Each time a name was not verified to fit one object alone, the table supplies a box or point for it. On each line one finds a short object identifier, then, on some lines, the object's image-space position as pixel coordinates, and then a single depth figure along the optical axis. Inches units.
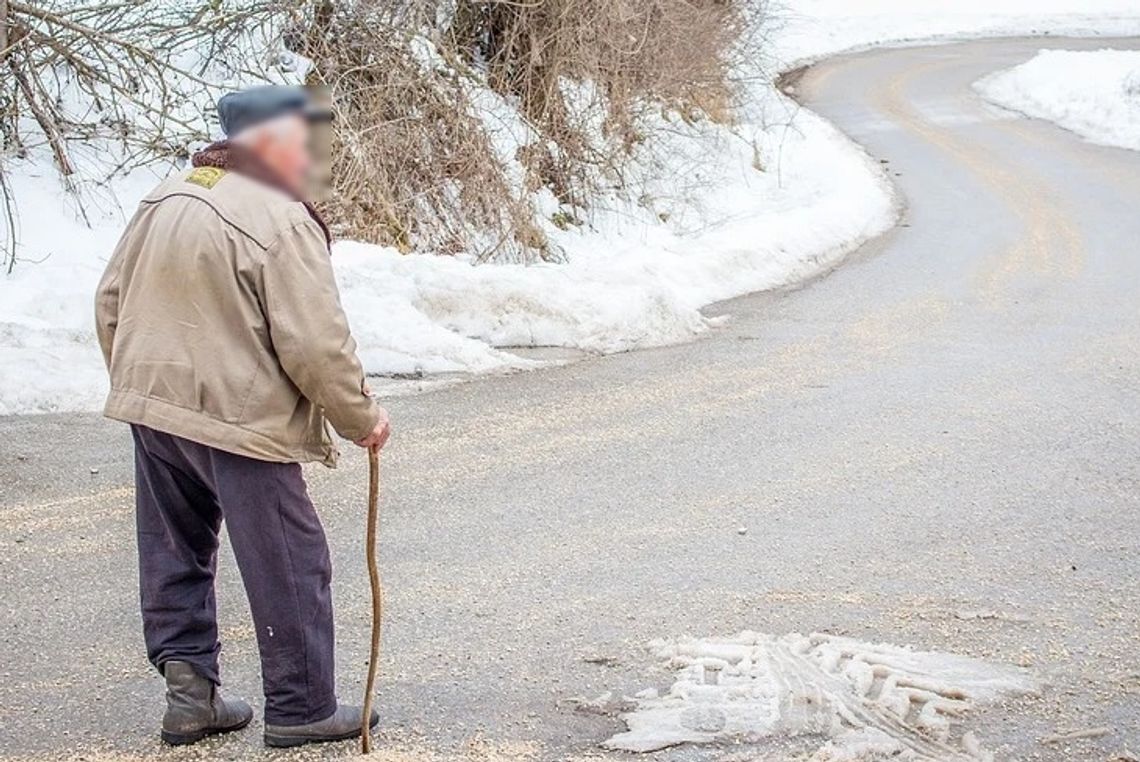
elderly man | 131.3
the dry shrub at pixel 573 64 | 550.9
